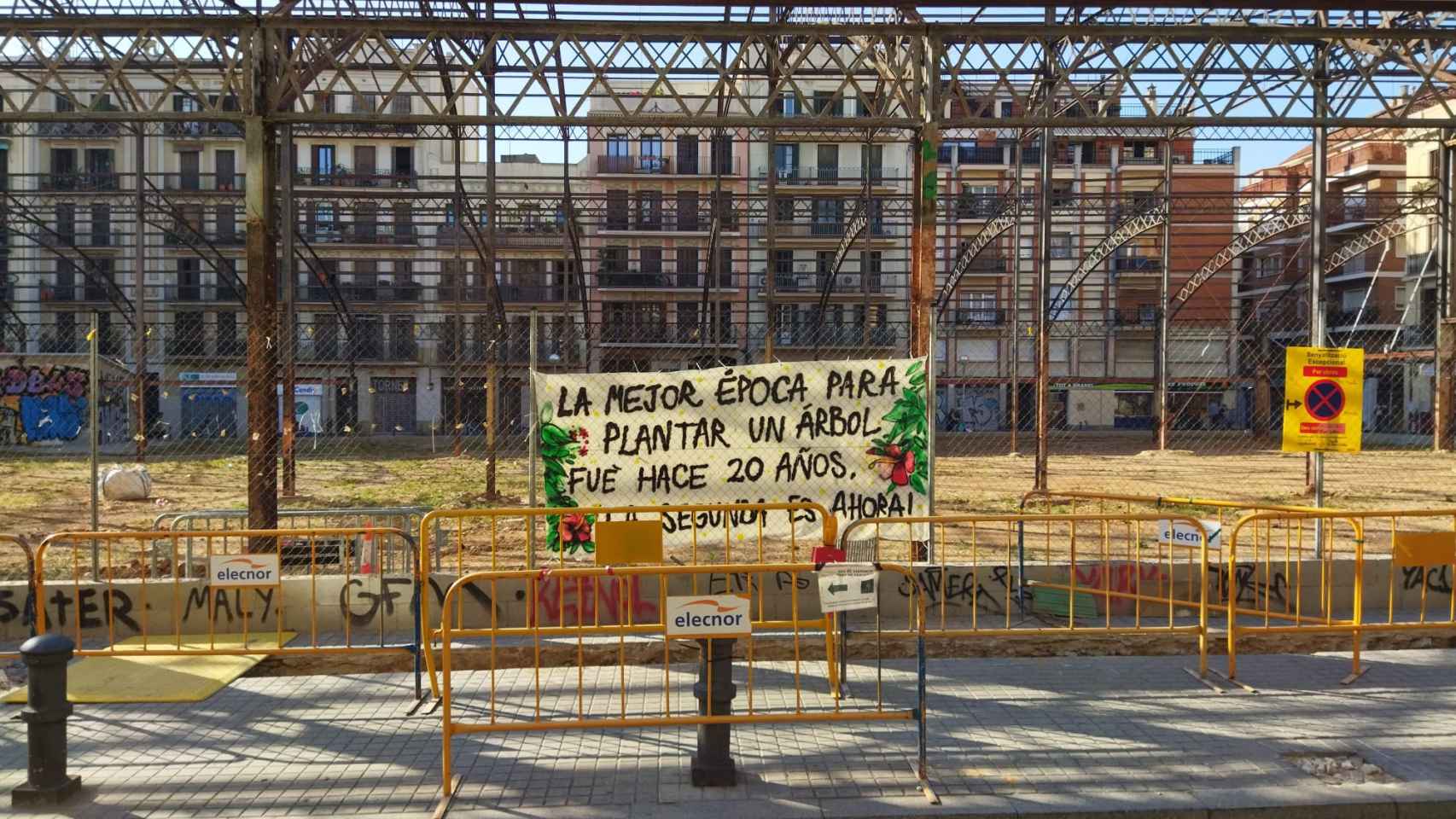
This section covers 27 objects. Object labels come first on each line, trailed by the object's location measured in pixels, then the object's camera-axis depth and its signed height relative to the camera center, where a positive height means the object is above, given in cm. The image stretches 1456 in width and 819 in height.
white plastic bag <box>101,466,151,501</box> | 1877 -168
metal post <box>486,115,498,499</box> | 1530 +153
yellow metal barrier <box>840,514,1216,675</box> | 862 -165
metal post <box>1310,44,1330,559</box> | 939 +275
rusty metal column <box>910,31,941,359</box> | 974 +186
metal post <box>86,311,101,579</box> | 864 -22
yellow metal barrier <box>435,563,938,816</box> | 552 -193
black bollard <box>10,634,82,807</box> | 520 -160
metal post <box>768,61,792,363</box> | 1936 +323
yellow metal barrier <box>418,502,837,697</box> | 668 -101
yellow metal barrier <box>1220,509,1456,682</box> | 751 -166
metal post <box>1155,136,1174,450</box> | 2969 +240
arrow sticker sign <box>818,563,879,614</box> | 580 -108
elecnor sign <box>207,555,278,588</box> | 730 -123
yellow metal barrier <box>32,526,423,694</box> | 798 -173
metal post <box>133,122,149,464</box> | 2306 +287
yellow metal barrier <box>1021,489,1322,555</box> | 872 -156
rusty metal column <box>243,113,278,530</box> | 962 +58
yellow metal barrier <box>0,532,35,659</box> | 711 -151
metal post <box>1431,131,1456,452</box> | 2677 +177
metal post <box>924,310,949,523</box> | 827 -13
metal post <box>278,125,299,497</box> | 1385 +146
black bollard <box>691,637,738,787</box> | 539 -173
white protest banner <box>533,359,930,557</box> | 810 -39
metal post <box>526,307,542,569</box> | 797 -48
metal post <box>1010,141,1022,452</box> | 2689 +61
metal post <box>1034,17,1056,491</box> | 1688 +131
